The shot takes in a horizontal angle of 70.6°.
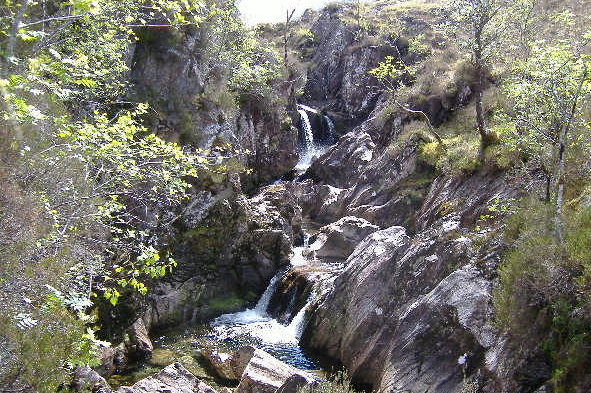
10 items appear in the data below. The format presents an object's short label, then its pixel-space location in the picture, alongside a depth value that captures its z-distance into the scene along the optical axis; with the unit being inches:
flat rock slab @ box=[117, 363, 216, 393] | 437.1
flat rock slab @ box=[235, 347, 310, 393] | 455.8
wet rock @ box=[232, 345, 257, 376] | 568.7
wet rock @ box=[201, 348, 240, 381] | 576.8
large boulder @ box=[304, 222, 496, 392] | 392.2
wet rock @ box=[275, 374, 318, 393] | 387.7
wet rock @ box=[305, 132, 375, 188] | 1363.2
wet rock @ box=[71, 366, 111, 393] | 362.8
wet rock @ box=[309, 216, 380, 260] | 955.3
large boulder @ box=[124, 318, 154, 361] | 604.6
